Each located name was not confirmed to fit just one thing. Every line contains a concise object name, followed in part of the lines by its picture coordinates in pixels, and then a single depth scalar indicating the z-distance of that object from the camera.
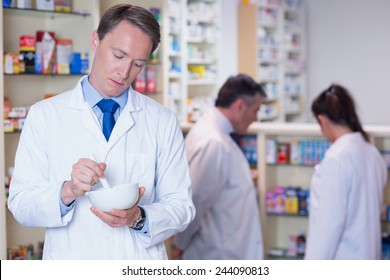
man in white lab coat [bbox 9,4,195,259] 1.90
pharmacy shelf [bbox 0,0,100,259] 2.59
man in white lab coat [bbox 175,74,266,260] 3.38
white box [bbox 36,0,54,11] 2.69
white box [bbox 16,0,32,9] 2.61
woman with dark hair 2.90
